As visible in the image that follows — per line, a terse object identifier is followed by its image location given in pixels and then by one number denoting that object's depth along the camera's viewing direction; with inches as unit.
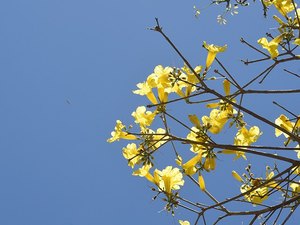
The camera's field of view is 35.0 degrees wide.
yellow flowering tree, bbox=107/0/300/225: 99.0
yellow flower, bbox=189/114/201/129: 104.4
